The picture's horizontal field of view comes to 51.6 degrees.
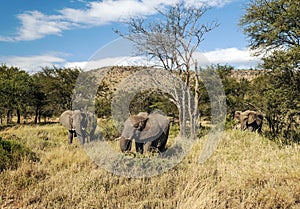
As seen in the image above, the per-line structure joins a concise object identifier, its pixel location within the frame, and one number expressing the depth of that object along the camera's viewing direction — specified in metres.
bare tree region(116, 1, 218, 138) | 15.01
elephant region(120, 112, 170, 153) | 9.26
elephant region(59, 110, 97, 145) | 13.44
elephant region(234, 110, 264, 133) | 17.48
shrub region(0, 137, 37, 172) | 6.39
